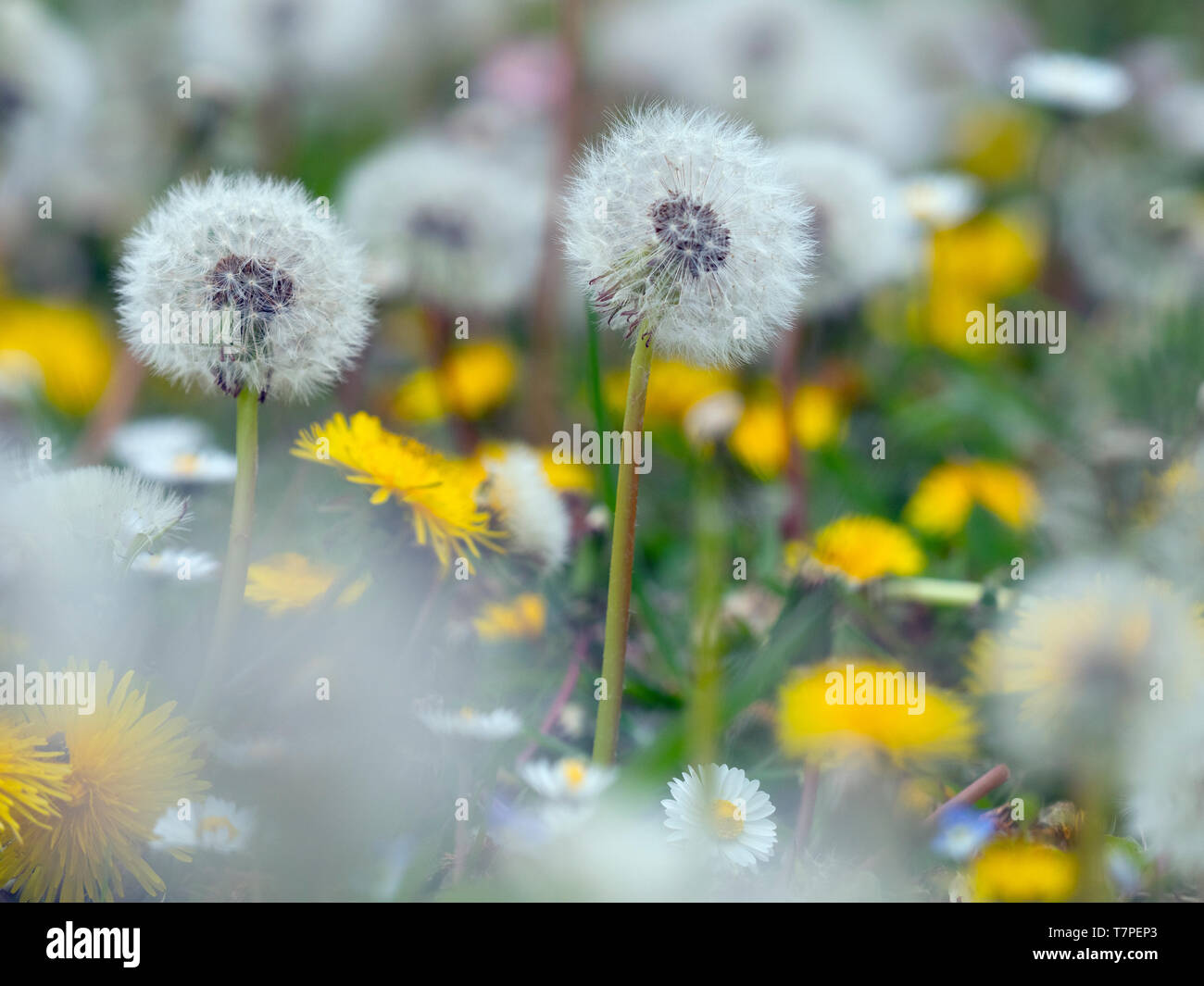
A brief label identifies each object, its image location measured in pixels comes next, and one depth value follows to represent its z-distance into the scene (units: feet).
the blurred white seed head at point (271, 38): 3.62
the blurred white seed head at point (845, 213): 2.48
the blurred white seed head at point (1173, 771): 1.93
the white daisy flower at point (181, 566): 2.04
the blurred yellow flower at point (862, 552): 2.18
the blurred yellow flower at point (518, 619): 2.21
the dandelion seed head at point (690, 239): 1.90
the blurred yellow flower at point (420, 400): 2.94
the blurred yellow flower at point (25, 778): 1.87
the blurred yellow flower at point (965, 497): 2.49
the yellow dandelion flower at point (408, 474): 1.98
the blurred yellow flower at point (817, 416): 2.88
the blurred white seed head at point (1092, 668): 1.94
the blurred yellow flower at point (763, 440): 2.64
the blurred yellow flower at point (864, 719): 2.01
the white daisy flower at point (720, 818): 1.93
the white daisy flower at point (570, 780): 1.93
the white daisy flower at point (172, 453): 2.27
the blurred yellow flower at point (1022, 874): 1.95
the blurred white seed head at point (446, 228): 2.77
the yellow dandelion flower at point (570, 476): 2.45
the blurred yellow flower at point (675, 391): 3.24
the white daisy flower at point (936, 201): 3.12
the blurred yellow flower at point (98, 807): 1.90
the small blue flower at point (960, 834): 1.98
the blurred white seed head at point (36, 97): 3.03
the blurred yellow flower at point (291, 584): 2.08
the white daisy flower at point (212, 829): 1.95
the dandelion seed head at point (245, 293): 1.92
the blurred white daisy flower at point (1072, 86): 2.96
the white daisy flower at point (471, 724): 2.00
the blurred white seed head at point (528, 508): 2.09
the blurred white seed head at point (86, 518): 1.94
